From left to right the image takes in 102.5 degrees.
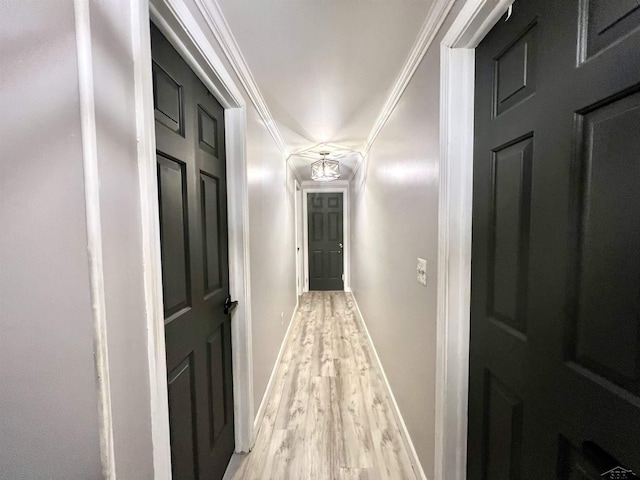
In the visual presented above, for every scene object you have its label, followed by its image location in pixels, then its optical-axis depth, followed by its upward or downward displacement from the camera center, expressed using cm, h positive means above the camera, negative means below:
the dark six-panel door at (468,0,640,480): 50 -3
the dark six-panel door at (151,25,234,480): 92 -14
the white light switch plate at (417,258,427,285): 126 -22
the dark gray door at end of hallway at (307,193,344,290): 529 -28
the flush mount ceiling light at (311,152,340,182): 300 +69
